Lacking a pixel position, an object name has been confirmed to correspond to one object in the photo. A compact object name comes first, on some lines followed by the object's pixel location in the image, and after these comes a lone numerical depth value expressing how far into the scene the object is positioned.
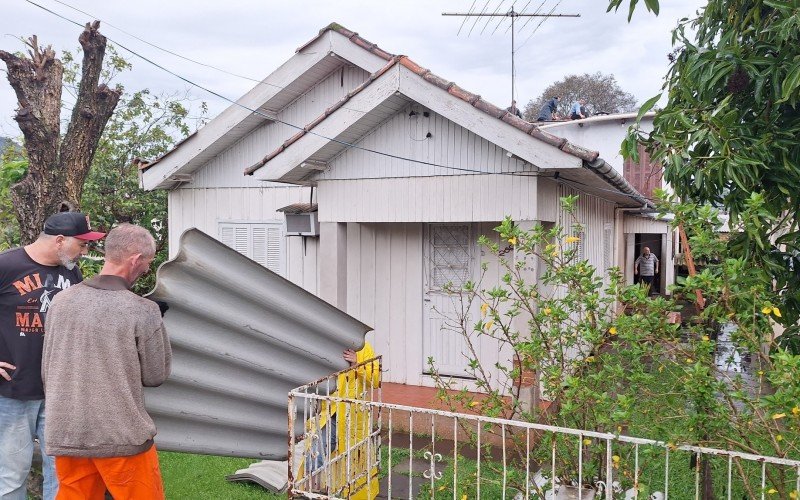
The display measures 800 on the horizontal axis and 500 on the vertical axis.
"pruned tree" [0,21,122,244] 4.95
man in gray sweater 3.07
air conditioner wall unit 8.61
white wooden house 6.96
